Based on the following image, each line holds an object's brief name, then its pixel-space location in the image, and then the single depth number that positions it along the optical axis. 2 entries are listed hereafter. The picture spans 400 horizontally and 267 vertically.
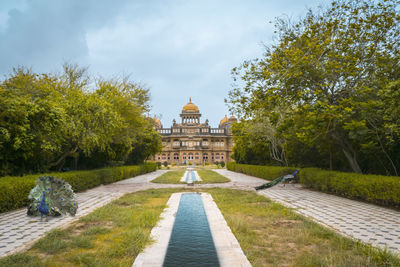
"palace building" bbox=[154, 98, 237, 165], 62.91
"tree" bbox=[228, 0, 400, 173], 8.61
